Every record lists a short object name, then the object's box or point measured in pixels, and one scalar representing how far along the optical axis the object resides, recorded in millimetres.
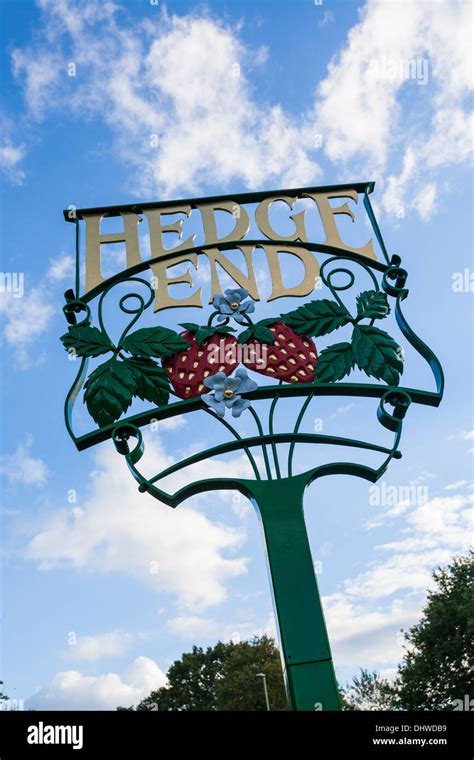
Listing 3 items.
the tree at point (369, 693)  19794
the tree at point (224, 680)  23422
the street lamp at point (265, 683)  21216
